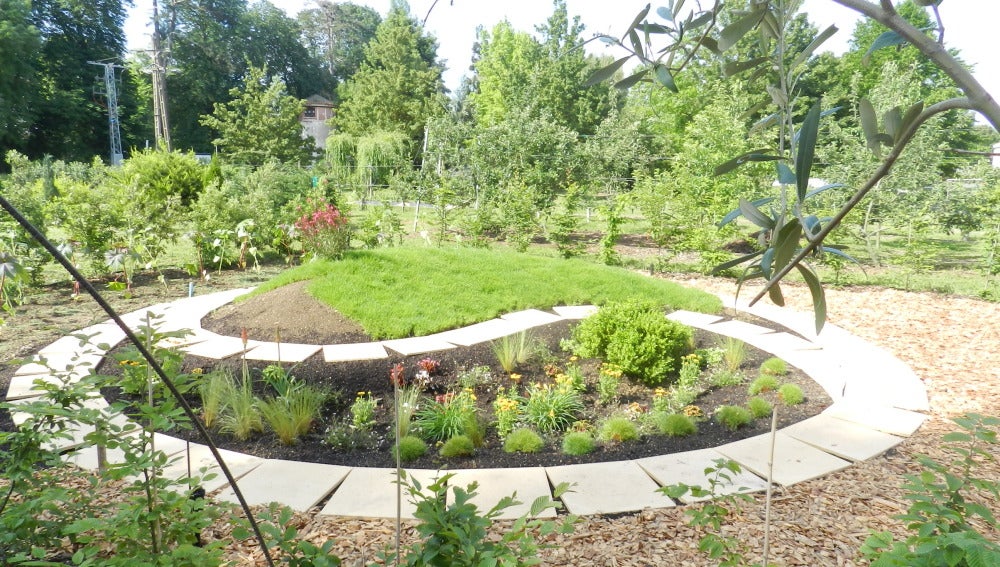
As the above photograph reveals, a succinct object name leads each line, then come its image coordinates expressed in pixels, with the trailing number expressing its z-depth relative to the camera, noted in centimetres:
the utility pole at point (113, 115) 2306
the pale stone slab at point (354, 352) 439
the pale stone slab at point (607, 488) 246
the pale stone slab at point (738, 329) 520
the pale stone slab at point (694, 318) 551
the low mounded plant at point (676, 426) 325
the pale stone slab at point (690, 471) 263
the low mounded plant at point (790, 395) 373
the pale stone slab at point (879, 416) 337
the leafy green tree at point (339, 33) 4353
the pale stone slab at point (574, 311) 566
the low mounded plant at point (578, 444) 304
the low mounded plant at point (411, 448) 295
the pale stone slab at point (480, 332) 491
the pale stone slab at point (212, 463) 263
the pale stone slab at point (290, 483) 248
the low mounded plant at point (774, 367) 423
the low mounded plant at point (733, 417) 339
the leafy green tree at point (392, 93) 2606
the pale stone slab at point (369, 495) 239
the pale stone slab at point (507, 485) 242
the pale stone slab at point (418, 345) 461
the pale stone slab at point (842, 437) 305
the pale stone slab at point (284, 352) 436
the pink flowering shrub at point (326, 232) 642
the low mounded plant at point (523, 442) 307
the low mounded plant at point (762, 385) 393
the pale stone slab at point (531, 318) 542
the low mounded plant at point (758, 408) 353
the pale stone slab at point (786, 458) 279
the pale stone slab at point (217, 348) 445
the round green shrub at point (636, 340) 414
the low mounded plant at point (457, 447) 297
